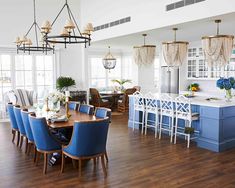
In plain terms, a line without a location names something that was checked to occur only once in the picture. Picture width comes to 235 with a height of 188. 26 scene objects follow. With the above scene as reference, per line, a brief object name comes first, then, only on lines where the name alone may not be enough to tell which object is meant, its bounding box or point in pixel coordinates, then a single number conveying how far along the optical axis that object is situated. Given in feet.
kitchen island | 17.47
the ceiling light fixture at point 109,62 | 37.32
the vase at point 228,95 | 19.74
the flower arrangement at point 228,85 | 19.80
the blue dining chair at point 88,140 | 12.26
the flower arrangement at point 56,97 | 16.46
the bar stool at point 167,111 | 20.04
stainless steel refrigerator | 32.99
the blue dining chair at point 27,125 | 15.28
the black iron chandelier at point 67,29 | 13.82
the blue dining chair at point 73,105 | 20.57
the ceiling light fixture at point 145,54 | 23.25
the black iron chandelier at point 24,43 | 18.90
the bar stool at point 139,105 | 23.06
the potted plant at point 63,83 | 29.78
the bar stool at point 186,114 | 18.50
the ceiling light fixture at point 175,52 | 20.39
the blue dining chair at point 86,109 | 18.08
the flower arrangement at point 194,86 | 31.47
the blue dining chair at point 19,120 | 16.98
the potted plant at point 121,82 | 40.20
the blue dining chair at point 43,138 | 13.35
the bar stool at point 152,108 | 21.67
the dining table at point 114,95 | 36.11
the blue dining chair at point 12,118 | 18.75
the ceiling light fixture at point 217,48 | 16.92
